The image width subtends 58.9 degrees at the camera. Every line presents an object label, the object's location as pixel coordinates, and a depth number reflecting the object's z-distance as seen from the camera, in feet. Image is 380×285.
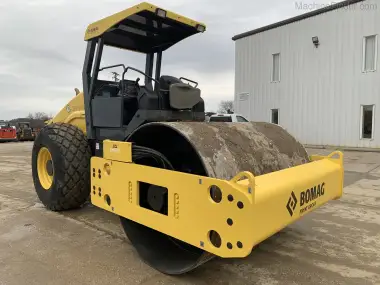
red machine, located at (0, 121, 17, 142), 72.33
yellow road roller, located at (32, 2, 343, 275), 7.04
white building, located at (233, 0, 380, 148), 42.91
